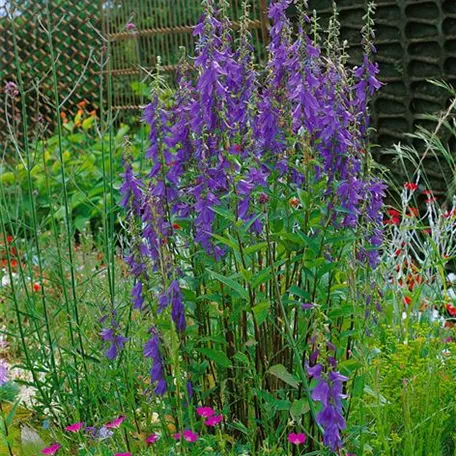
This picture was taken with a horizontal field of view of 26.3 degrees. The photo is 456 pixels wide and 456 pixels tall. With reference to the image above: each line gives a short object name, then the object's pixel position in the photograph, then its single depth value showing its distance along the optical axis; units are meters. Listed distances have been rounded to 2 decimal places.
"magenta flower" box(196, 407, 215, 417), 2.45
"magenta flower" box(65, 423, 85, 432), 2.56
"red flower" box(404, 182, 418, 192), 3.83
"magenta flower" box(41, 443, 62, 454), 2.51
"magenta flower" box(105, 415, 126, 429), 2.44
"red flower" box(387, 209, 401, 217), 5.13
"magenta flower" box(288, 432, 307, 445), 2.32
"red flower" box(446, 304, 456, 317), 3.65
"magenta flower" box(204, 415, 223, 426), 2.40
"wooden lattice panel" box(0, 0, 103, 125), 8.95
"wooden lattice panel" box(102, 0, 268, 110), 7.41
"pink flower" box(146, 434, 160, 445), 2.58
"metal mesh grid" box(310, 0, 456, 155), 5.10
